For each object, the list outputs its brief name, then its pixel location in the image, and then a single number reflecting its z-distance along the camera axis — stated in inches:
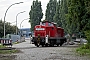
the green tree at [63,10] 2671.0
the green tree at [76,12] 1327.5
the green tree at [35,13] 4123.5
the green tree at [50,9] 4030.5
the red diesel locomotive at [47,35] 1658.5
